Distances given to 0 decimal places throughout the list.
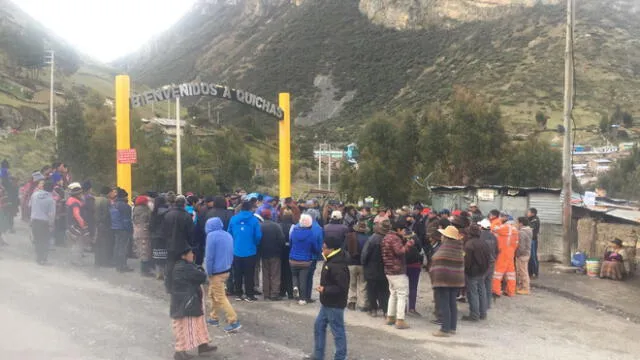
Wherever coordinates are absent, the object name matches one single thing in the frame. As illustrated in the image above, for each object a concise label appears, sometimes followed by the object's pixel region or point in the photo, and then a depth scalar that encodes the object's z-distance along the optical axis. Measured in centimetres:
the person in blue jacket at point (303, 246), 1062
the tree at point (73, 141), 2823
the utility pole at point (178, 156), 2458
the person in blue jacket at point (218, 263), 846
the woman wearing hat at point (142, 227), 1180
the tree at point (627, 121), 5719
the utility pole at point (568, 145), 1622
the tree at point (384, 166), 3356
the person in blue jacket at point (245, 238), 1048
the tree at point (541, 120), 5858
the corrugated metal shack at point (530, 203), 1806
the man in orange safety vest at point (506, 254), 1193
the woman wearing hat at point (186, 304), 709
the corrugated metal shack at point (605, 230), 1558
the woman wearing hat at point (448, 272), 905
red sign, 1652
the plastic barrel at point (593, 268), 1551
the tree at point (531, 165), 2927
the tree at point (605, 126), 5541
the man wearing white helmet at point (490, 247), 1089
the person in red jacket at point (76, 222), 1253
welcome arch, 1667
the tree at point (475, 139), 2775
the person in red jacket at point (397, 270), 940
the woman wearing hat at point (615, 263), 1487
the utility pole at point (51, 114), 4883
